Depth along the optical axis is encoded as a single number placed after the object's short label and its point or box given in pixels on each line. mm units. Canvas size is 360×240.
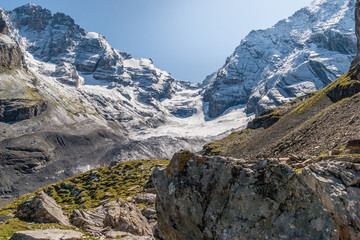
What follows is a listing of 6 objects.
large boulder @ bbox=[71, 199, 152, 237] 29969
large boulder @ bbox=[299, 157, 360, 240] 15406
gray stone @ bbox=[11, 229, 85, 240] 19828
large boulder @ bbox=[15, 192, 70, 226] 29859
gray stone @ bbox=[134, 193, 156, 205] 49838
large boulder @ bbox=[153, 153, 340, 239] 12555
